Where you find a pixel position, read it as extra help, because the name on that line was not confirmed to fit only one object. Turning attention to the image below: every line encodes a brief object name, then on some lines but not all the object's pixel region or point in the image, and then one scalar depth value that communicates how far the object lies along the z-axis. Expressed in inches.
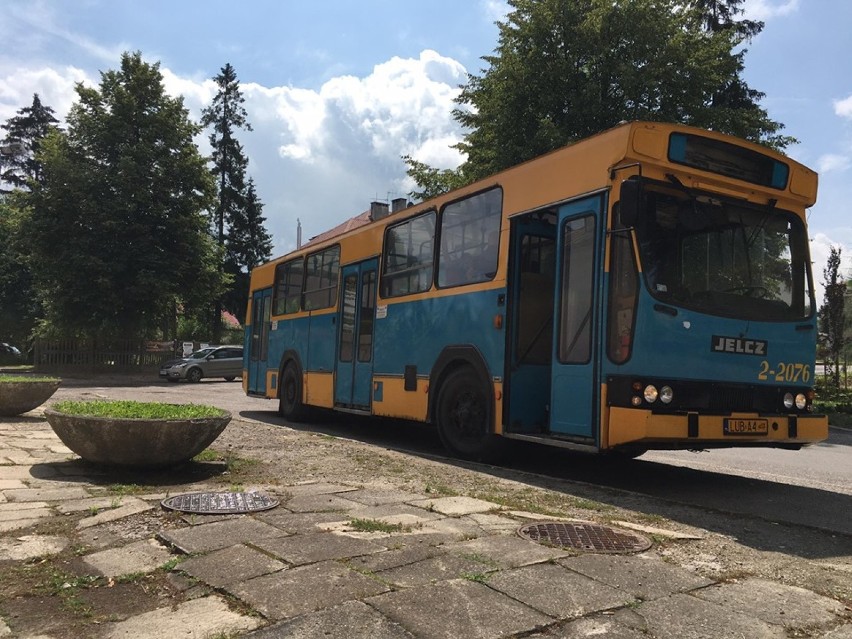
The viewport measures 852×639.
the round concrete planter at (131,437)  242.1
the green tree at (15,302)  1628.9
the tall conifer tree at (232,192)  1802.4
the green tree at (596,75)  763.4
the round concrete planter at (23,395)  436.5
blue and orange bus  241.6
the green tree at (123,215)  1179.9
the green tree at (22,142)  1895.9
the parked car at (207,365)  1131.9
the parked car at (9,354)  1673.2
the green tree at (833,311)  817.5
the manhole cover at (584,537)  168.1
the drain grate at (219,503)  195.5
